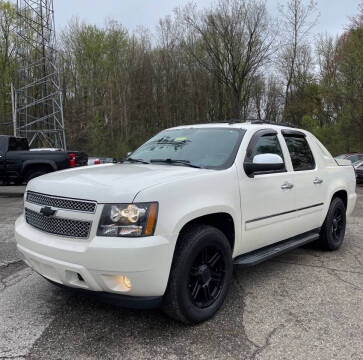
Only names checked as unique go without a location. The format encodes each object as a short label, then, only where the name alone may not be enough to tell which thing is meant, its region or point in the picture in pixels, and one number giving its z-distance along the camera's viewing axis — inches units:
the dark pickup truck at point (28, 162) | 456.8
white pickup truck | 101.7
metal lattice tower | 936.3
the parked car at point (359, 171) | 610.5
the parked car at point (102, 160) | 829.2
